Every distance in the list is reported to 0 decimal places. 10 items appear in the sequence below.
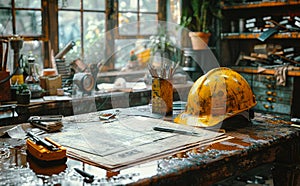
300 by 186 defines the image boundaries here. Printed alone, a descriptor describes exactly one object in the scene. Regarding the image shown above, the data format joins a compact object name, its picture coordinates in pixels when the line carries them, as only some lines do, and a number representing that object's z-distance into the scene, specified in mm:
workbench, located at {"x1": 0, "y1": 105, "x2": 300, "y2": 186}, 1321
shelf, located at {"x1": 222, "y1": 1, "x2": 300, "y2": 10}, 3832
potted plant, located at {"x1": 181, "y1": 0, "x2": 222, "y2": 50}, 4191
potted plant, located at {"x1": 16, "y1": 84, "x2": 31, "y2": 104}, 2648
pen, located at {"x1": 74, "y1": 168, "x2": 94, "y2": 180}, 1299
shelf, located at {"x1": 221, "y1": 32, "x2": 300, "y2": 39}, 3781
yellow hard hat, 1943
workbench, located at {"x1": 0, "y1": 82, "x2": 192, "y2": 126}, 2633
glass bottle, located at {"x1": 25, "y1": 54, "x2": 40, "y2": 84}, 2955
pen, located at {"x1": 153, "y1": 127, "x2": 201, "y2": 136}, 1815
